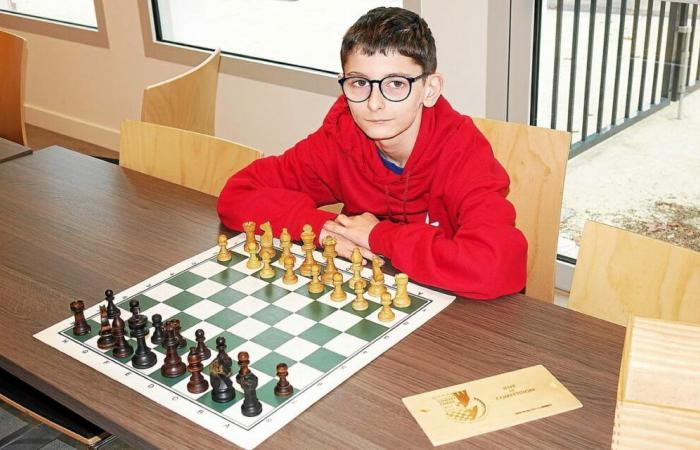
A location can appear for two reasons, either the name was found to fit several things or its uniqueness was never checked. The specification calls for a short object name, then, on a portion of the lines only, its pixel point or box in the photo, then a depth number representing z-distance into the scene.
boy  1.60
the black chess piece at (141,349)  1.42
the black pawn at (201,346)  1.40
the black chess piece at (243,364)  1.29
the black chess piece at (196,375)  1.33
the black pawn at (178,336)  1.44
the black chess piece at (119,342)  1.45
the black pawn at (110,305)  1.51
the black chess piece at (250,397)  1.27
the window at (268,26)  3.55
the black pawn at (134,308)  1.50
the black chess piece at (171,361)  1.39
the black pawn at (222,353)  1.33
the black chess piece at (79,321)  1.52
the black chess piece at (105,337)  1.48
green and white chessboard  1.30
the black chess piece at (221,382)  1.31
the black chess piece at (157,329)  1.46
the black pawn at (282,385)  1.31
